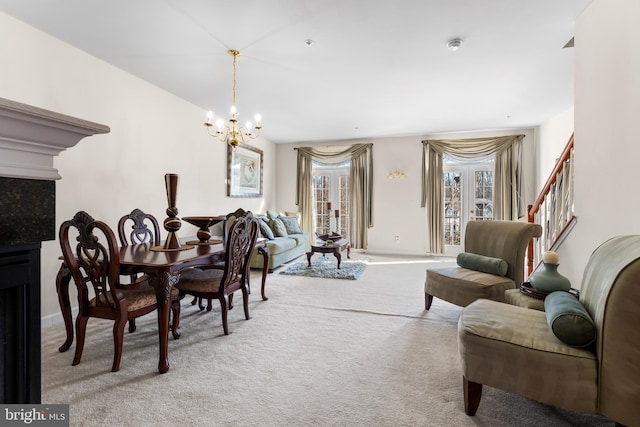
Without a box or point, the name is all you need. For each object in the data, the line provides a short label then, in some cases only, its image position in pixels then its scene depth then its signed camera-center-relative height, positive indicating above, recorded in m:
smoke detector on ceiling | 2.69 +1.48
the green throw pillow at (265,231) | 5.08 -0.32
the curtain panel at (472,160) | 5.66 +0.76
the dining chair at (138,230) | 2.92 -0.18
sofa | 4.71 -0.47
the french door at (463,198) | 6.02 +0.27
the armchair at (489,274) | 2.50 -0.55
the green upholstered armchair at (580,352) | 1.18 -0.61
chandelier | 2.95 +0.96
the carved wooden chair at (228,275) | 2.43 -0.54
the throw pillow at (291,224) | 6.02 -0.25
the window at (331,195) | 6.91 +0.37
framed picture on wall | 5.34 +0.76
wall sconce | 6.39 +0.78
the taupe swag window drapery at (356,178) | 6.57 +0.72
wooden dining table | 1.96 -0.39
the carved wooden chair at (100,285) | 1.85 -0.48
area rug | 4.40 -0.89
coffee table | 4.76 -0.58
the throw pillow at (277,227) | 5.57 -0.28
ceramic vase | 1.94 -0.44
